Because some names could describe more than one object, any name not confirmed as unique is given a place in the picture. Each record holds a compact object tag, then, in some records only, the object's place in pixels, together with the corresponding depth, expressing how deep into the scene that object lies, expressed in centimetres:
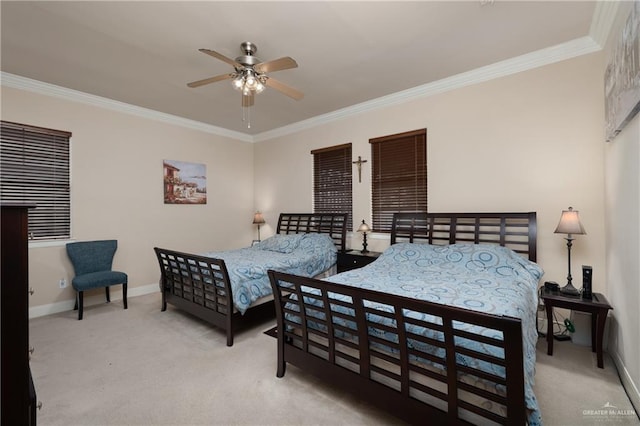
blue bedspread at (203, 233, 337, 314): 309
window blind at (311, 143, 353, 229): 486
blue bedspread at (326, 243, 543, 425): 184
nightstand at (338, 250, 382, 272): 400
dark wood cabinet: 109
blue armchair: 365
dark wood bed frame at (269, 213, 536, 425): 139
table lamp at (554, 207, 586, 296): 264
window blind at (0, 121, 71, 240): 353
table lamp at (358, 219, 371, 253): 429
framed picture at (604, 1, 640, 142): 175
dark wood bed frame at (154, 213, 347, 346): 296
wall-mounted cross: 462
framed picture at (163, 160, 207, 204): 499
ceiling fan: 254
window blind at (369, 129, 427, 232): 406
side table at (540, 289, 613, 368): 239
